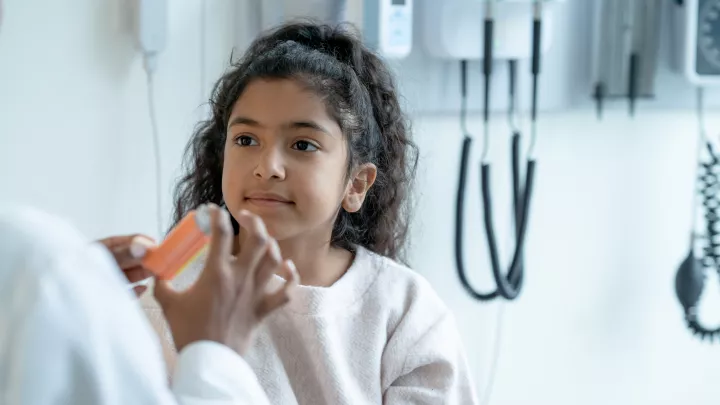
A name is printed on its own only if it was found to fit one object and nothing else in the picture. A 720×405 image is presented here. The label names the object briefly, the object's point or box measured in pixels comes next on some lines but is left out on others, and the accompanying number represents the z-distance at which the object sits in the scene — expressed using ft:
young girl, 4.50
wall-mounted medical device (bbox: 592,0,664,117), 6.23
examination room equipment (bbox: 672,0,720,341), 6.12
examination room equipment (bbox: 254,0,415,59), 5.64
